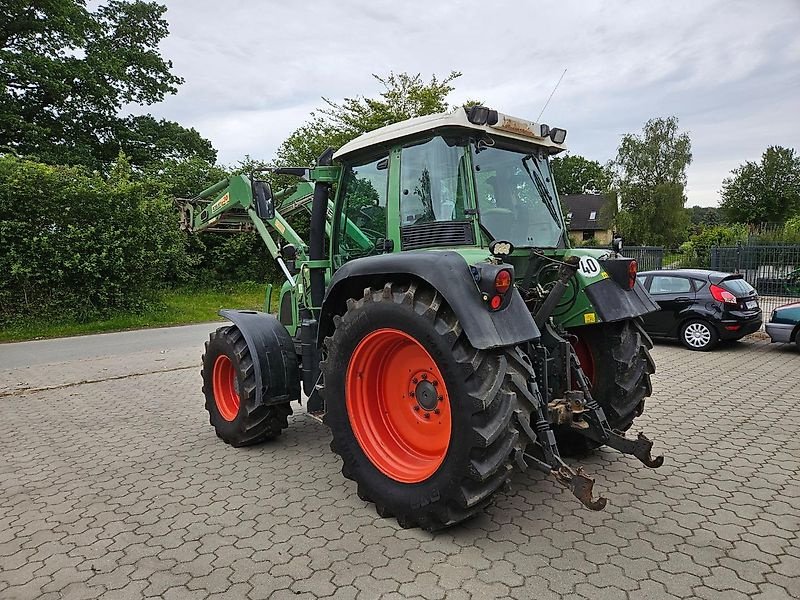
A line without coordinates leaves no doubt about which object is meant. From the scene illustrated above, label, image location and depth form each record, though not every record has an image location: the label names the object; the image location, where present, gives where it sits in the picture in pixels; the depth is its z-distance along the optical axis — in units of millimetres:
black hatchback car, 9570
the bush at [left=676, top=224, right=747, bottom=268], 18984
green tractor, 3000
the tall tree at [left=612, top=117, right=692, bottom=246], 38844
